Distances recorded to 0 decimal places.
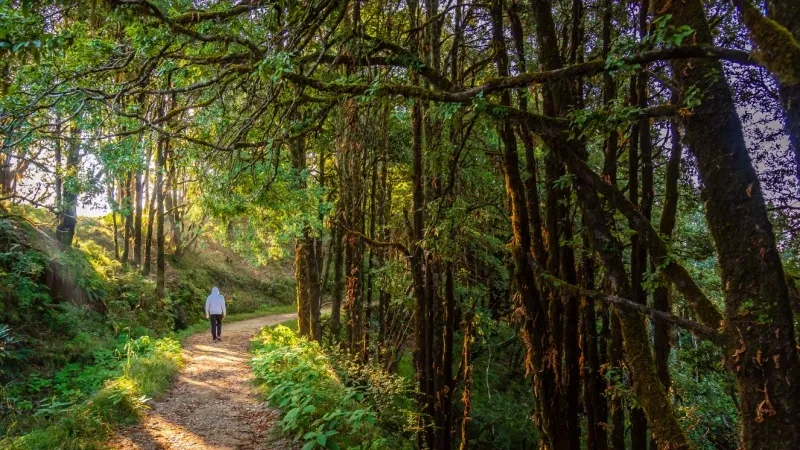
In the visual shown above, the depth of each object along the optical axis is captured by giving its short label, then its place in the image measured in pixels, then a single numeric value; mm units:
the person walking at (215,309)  15297
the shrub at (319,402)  5770
